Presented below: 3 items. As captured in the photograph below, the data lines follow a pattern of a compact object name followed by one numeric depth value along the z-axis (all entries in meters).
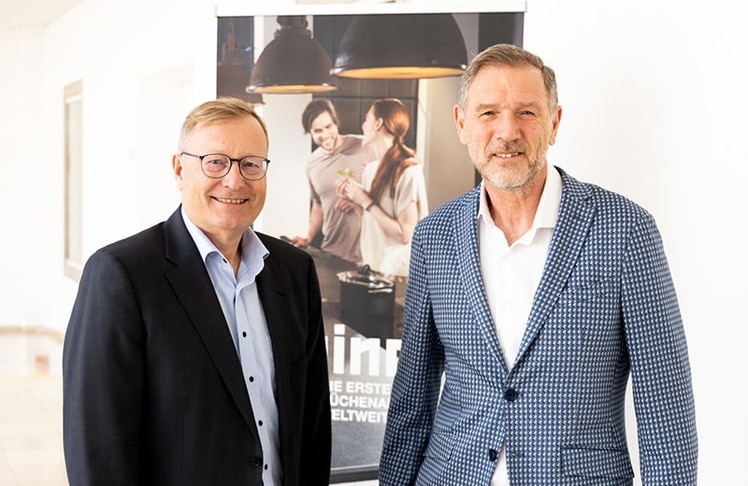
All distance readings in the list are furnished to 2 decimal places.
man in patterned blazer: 1.73
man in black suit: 1.64
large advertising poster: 2.70
